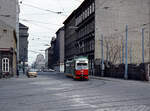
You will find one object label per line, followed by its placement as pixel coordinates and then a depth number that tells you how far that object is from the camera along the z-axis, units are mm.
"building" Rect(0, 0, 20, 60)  65562
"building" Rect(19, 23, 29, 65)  108350
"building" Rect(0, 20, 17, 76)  43219
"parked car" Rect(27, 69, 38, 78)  47062
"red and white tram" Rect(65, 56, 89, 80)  32719
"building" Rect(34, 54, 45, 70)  153012
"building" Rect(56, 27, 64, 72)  102131
